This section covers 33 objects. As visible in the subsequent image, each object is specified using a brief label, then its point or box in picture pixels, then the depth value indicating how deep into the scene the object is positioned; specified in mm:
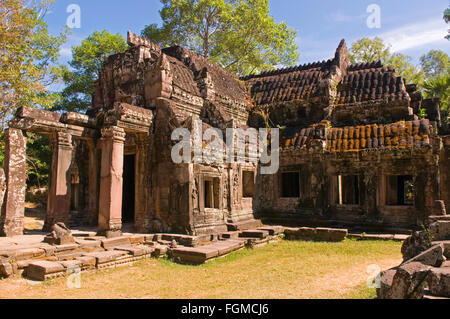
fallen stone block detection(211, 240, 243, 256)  8492
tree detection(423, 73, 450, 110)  17547
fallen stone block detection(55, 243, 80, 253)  7611
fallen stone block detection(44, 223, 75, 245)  7891
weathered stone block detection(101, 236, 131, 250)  8438
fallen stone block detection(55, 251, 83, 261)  7488
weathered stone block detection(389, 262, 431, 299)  4059
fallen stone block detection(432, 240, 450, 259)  5453
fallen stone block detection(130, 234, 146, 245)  9196
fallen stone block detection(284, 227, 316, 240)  11133
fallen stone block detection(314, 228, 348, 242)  10656
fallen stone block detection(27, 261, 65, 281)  6238
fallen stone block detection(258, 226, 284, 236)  10953
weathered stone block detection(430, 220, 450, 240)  6285
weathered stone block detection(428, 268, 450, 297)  3983
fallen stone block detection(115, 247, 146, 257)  7979
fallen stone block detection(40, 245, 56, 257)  7398
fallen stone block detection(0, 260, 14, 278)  6324
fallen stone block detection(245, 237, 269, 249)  9819
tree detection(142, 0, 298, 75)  23250
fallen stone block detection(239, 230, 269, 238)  10259
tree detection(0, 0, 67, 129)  14773
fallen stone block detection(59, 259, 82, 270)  6645
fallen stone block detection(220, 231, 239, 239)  10266
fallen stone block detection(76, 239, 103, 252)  8117
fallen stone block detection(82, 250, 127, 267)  7168
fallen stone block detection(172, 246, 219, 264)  7863
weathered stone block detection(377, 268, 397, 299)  4427
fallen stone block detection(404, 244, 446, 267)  4785
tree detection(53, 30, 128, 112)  22844
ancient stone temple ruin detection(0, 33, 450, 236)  9828
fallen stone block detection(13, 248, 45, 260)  6918
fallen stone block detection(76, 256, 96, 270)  6882
